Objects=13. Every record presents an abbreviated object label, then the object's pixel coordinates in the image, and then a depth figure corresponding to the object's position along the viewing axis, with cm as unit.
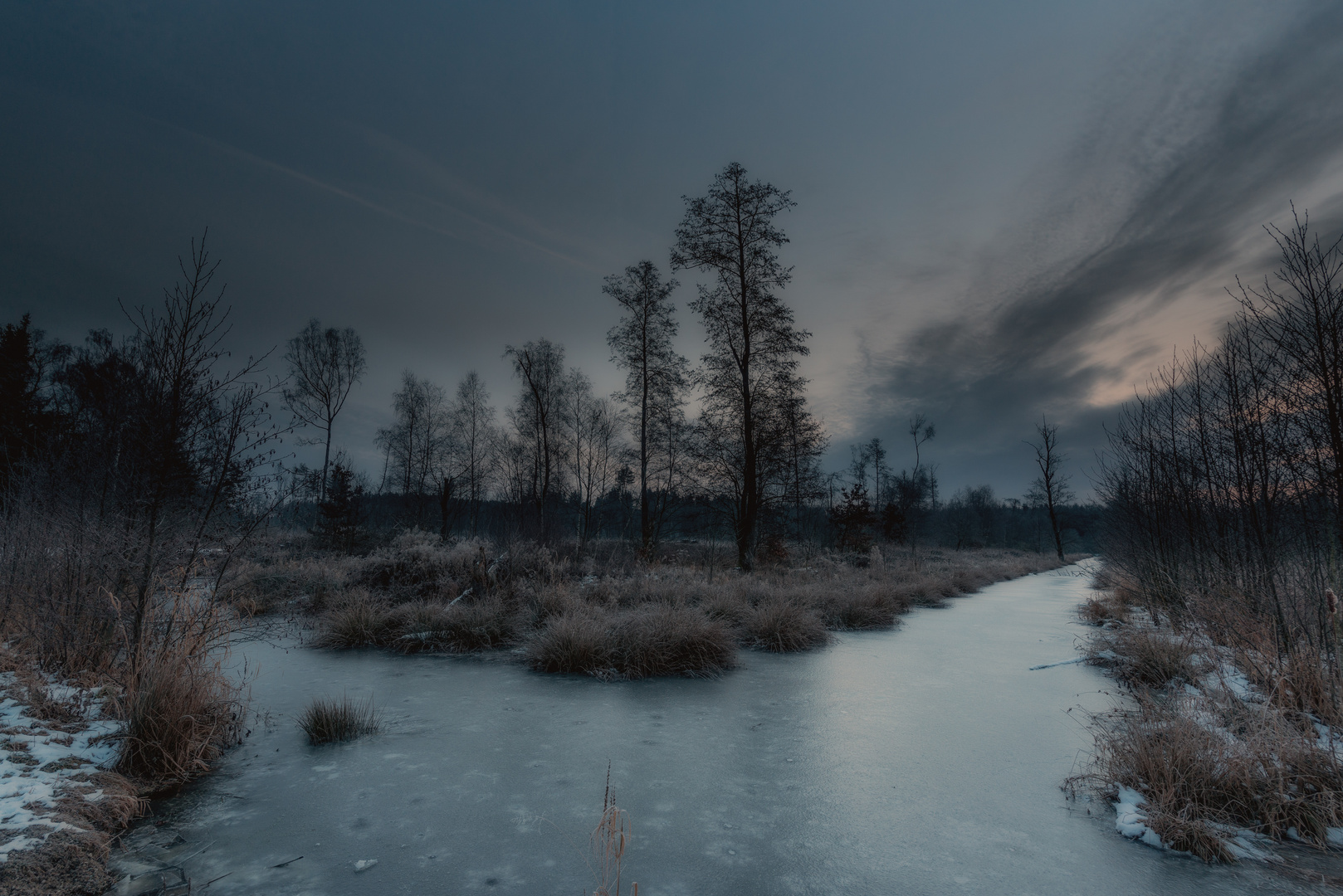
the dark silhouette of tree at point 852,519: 2489
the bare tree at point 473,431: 2927
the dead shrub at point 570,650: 716
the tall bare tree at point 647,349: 1756
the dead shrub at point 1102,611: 1062
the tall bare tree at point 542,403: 2281
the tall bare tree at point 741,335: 1405
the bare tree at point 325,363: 2395
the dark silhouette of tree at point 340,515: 1991
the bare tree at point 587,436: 2566
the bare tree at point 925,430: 4106
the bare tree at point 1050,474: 3331
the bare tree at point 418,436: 3008
